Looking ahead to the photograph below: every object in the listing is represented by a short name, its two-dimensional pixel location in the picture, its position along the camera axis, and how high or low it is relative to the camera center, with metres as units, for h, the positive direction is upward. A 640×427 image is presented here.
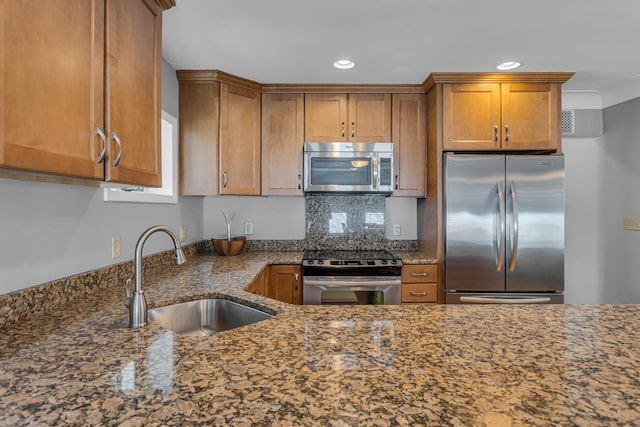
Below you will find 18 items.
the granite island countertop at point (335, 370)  0.65 -0.36
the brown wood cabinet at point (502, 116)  2.83 +0.77
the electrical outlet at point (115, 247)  1.81 -0.17
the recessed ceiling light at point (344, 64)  2.53 +1.08
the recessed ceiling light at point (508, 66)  2.58 +1.09
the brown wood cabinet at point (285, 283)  2.83 -0.55
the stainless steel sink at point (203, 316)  1.52 -0.46
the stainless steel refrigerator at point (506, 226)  2.70 -0.10
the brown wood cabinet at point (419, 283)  2.80 -0.55
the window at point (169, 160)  2.55 +0.40
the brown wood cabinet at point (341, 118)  3.04 +0.81
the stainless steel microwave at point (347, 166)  2.98 +0.39
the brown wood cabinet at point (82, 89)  0.82 +0.36
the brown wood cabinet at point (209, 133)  2.78 +0.64
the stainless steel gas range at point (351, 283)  2.76 -0.54
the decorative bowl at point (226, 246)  3.03 -0.28
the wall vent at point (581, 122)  3.32 +0.85
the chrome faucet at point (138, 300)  1.14 -0.28
